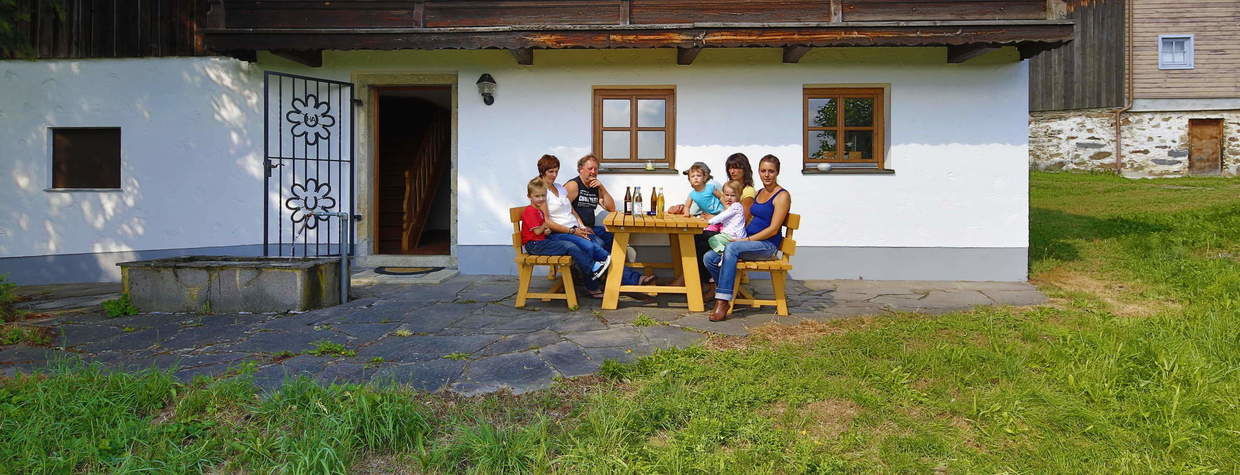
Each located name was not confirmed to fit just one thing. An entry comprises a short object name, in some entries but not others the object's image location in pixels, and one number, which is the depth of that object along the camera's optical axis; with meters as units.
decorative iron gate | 7.01
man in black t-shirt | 6.04
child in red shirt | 5.18
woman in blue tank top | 4.71
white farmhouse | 6.52
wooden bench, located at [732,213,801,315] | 4.70
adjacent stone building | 15.77
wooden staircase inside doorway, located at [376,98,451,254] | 8.82
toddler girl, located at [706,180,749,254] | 5.02
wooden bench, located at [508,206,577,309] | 4.91
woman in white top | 5.26
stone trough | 4.80
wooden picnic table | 4.87
